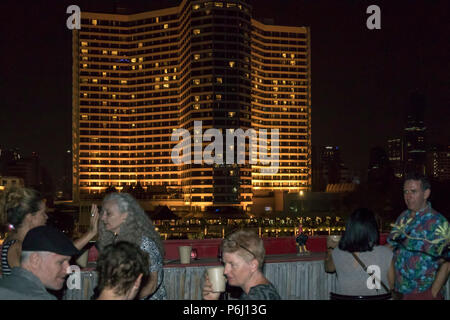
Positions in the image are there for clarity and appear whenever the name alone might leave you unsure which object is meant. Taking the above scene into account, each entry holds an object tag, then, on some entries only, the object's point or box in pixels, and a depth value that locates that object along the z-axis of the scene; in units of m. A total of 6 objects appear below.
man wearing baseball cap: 2.86
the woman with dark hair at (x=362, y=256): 4.15
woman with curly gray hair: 4.04
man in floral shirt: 4.30
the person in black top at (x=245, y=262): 3.18
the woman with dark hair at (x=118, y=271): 2.69
